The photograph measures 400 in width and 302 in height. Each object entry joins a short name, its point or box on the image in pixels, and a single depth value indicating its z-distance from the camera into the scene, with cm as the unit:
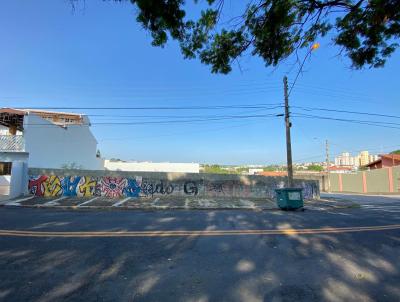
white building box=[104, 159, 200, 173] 4834
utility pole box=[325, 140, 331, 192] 4955
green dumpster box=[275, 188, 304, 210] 1505
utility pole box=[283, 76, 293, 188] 1822
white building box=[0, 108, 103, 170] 2144
